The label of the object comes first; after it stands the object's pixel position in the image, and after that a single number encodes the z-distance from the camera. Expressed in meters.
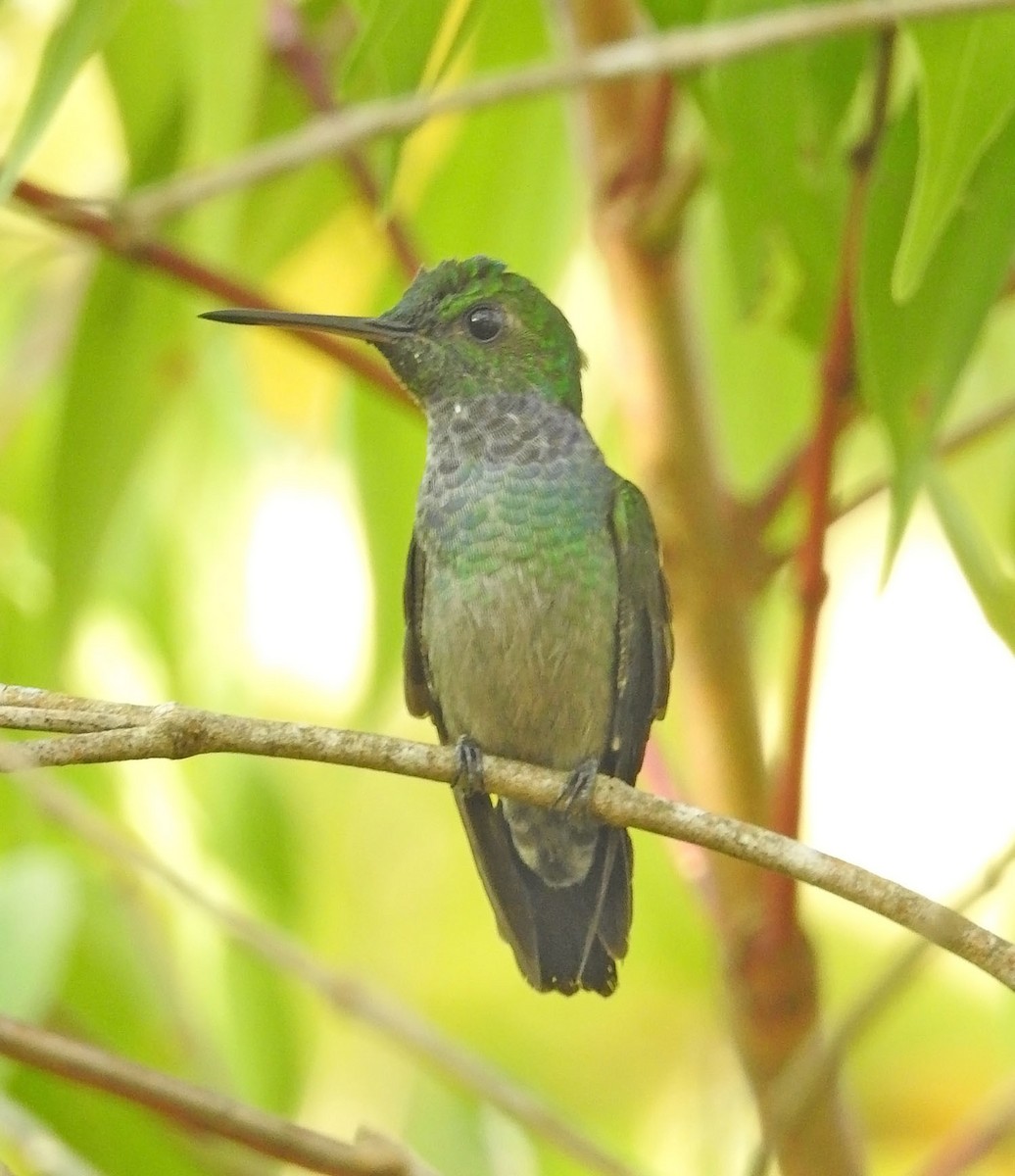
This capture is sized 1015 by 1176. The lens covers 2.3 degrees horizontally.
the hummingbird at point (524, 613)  2.44
